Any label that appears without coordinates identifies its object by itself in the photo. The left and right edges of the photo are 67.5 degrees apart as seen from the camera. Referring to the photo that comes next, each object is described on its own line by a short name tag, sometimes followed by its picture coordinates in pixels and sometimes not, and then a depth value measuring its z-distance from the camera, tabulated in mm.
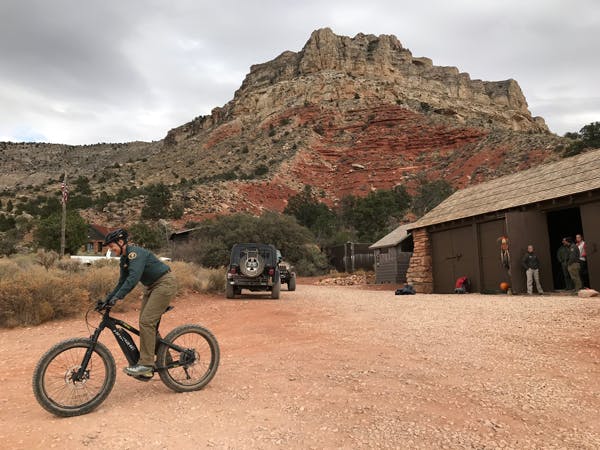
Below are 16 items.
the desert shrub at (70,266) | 15672
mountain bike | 4414
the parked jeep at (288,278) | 20094
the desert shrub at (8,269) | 11875
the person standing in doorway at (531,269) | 14266
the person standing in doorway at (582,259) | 13305
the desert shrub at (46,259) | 16859
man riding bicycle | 4750
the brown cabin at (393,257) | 25969
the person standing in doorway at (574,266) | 13031
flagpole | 26109
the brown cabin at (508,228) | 13797
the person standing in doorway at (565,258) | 13542
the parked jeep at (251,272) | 14648
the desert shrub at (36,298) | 10055
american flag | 27023
